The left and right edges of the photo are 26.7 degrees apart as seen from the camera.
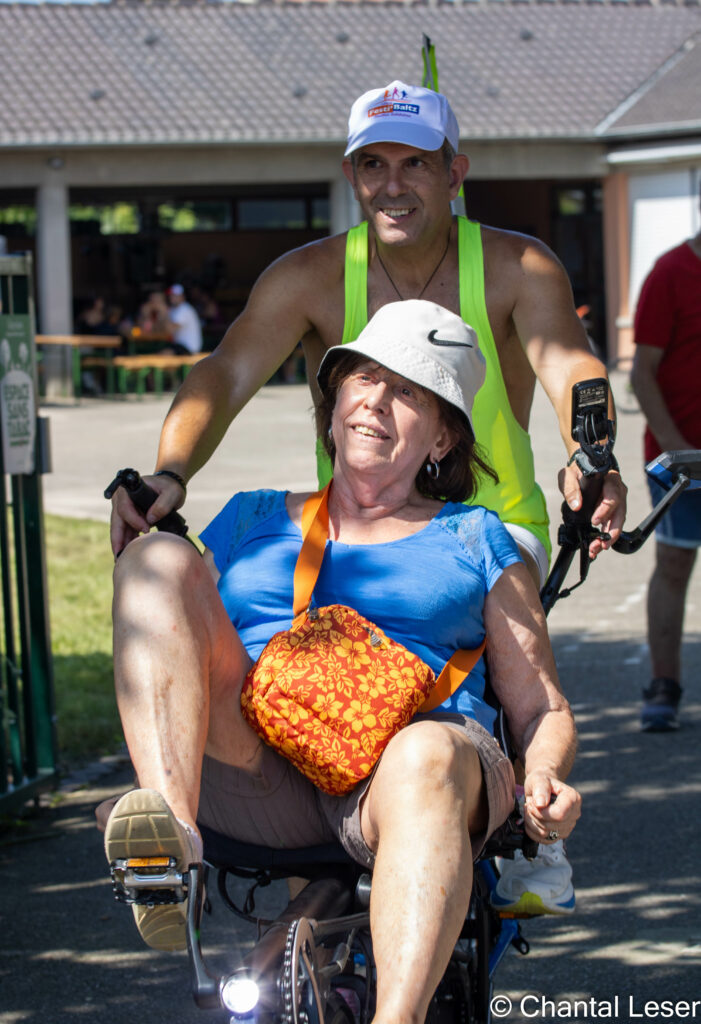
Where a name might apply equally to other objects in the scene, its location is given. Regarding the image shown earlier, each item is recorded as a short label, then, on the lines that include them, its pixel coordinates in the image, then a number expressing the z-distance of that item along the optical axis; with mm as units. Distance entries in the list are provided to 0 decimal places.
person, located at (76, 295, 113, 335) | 26862
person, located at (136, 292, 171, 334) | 26047
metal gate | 5367
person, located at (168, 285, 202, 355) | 25500
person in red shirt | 6336
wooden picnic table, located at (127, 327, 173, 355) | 25953
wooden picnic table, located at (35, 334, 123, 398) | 23906
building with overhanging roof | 25281
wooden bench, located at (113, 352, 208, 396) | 24484
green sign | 5320
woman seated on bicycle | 2576
